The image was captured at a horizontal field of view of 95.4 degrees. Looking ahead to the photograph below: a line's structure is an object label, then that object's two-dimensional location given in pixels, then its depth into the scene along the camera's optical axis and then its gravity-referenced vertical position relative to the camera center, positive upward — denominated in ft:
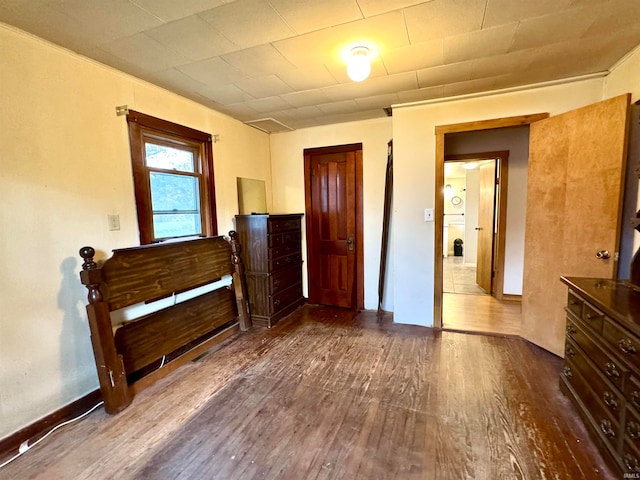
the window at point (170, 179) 7.74 +1.09
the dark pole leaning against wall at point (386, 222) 11.20 -0.47
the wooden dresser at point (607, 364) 4.24 -2.72
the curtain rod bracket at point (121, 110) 7.22 +2.63
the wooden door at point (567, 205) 6.86 +0.01
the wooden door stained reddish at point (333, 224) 12.23 -0.55
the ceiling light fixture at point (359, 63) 6.41 +3.25
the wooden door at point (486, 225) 14.21 -0.87
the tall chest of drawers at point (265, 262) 10.78 -1.86
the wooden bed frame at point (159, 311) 6.27 -2.66
